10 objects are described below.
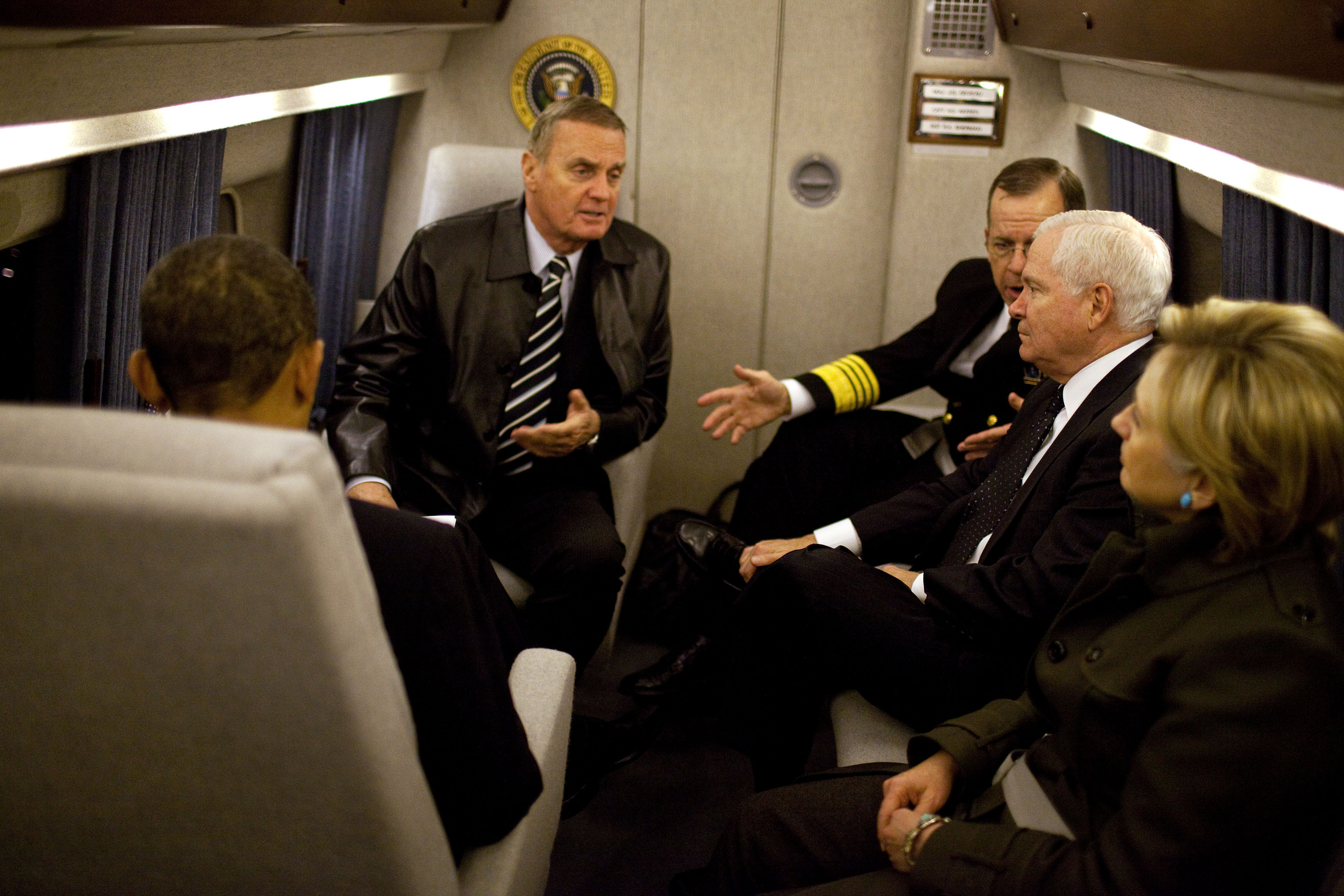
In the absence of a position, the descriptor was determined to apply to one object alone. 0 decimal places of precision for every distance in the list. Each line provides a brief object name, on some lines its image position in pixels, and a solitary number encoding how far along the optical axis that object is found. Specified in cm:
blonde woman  122
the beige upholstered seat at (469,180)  348
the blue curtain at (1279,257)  225
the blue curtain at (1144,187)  318
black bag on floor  346
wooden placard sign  380
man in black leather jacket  287
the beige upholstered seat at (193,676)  93
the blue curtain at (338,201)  353
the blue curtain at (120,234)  232
